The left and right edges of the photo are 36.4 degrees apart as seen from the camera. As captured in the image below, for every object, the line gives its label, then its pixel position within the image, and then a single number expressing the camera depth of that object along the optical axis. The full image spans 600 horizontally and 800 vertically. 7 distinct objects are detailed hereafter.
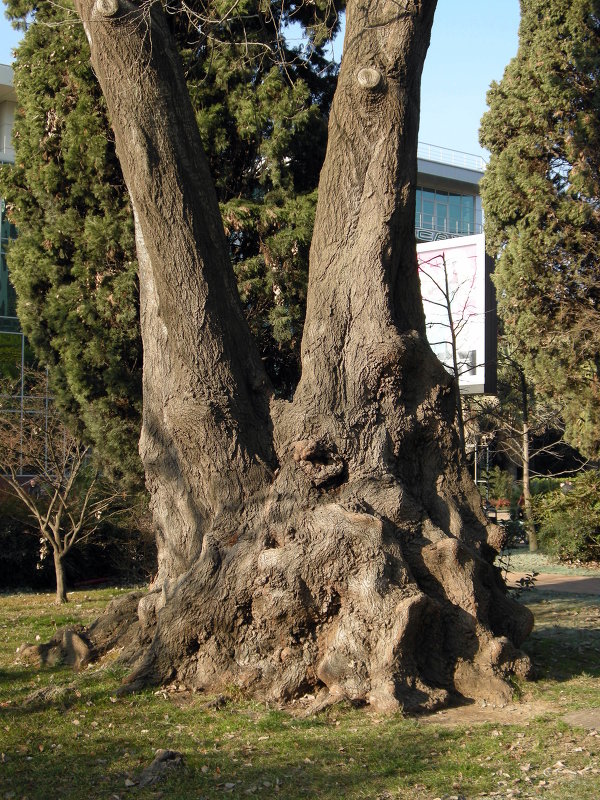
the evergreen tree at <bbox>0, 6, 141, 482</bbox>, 10.66
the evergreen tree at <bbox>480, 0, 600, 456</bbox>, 15.36
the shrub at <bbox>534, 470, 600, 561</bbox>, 17.02
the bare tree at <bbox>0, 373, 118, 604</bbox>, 13.39
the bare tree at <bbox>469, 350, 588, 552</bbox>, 19.33
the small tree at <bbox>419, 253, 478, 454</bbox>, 17.80
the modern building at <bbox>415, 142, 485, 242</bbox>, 43.00
